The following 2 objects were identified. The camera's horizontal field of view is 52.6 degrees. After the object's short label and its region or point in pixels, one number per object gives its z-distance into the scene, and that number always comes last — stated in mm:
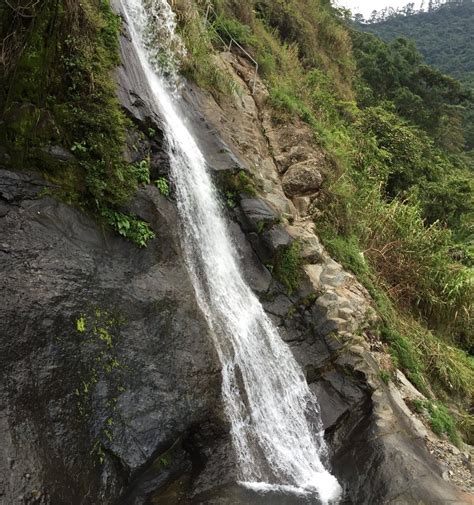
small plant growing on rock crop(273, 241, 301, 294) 7746
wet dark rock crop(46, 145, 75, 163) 5188
